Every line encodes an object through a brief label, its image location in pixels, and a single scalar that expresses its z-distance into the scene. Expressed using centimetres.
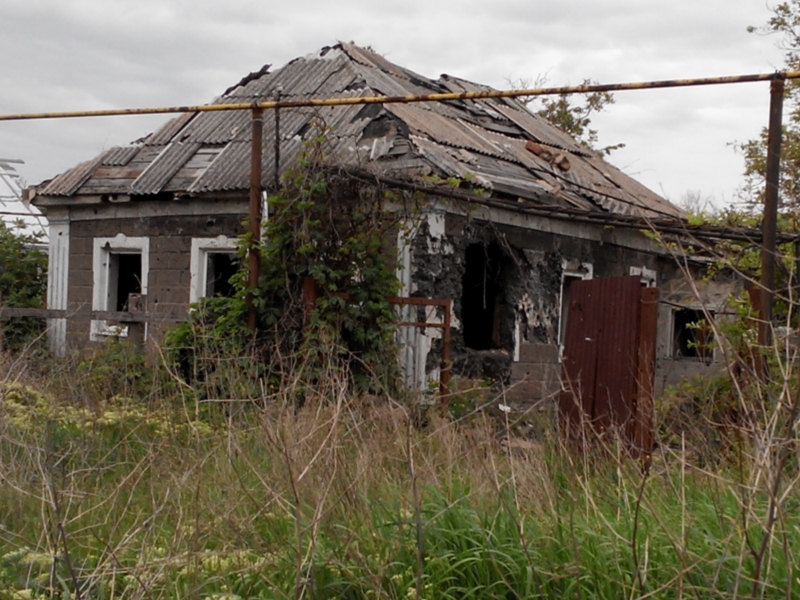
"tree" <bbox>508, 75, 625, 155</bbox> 2730
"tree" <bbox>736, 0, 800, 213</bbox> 1780
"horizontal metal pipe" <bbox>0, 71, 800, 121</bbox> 620
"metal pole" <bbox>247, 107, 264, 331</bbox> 818
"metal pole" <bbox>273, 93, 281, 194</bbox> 843
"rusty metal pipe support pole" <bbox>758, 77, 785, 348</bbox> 593
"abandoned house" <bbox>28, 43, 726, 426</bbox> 1049
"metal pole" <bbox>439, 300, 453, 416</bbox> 848
